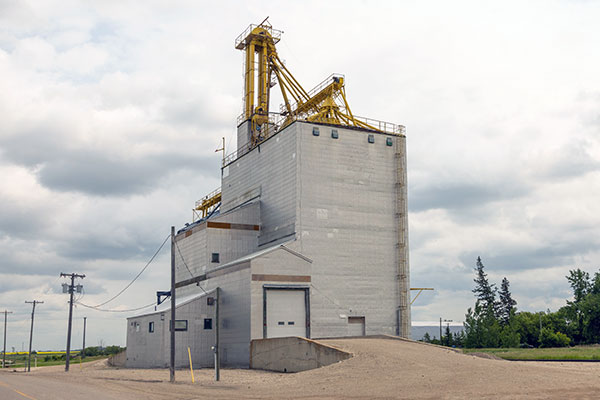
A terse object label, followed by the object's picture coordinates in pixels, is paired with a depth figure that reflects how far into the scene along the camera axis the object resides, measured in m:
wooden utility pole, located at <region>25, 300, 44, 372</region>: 77.25
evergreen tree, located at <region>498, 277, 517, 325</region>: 106.12
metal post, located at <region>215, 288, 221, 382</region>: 32.41
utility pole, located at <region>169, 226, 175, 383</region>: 33.16
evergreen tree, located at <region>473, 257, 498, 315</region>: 102.81
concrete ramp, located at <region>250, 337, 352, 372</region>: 33.97
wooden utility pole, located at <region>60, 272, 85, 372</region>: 53.34
